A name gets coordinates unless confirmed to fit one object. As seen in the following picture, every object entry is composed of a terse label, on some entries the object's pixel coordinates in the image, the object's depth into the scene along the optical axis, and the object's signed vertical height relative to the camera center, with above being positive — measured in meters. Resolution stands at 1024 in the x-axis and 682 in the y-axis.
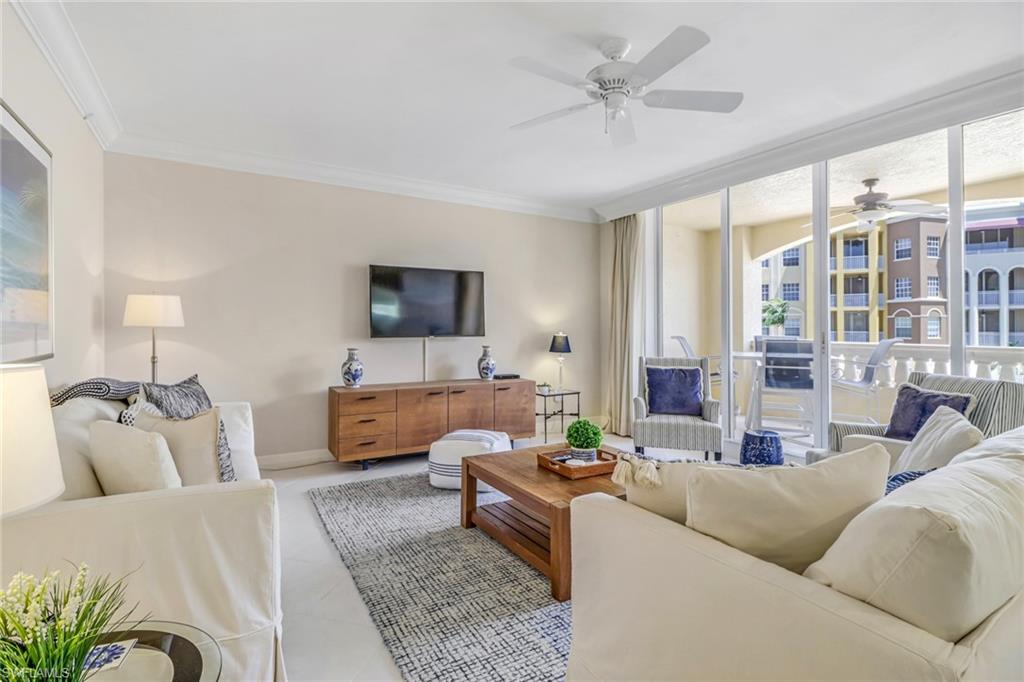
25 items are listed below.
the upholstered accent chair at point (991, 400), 2.48 -0.31
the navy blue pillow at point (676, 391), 4.46 -0.46
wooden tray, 2.58 -0.68
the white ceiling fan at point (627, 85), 2.15 +1.22
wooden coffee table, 2.16 -0.81
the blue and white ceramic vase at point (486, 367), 4.84 -0.26
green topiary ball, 2.77 -0.53
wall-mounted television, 4.51 +0.36
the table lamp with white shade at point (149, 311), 3.25 +0.19
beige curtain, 5.48 +0.24
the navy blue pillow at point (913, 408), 2.61 -0.37
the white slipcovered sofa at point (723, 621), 0.80 -0.53
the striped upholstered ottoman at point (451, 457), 3.57 -0.84
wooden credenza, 4.06 -0.65
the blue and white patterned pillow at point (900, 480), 1.40 -0.41
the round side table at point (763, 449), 2.17 -0.48
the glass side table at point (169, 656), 0.98 -0.65
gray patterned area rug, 1.75 -1.11
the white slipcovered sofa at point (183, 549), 1.35 -0.59
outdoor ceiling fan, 3.51 +0.97
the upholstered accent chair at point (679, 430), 4.20 -0.77
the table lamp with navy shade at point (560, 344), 5.31 -0.04
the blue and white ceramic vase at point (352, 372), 4.22 -0.27
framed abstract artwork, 1.83 +0.39
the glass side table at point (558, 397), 5.16 -0.65
